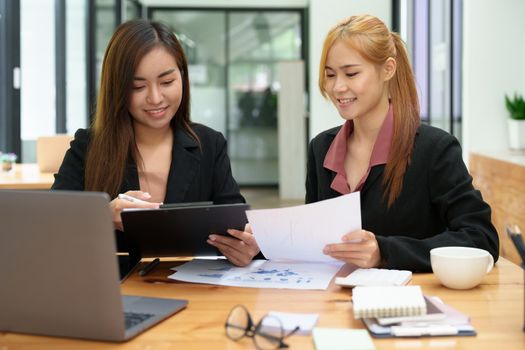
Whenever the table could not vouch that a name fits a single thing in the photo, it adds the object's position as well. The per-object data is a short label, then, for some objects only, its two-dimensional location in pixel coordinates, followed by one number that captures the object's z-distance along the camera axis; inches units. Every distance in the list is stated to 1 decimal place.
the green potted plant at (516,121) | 191.9
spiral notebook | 47.4
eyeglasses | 44.6
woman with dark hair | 75.7
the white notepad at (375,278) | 57.9
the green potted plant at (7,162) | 148.3
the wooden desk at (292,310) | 45.4
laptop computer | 42.7
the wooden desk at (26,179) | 128.2
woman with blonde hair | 73.0
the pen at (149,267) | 65.4
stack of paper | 46.3
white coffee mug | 57.7
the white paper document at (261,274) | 61.1
